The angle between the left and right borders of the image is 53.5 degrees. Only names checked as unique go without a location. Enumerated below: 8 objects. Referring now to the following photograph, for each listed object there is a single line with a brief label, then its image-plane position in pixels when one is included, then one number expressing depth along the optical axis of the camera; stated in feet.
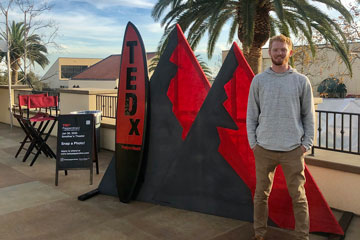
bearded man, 10.31
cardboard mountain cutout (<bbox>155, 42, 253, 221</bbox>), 13.84
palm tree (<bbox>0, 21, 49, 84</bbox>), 81.06
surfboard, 15.67
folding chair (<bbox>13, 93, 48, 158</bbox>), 26.79
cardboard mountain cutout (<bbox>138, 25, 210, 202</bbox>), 15.30
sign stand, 18.75
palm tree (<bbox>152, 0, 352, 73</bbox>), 28.19
